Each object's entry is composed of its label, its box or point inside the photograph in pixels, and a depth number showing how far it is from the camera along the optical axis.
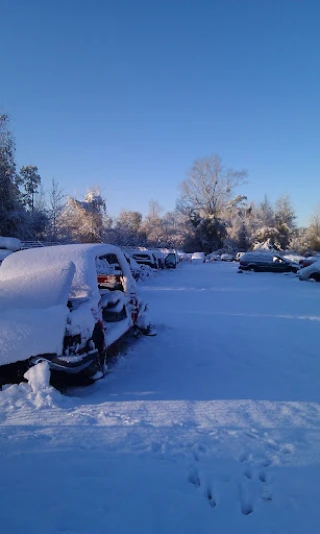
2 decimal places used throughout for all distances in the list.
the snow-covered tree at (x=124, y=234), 38.59
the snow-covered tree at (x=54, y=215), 24.60
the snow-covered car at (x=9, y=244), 13.33
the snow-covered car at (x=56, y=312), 3.38
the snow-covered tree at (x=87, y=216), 34.59
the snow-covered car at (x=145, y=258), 23.78
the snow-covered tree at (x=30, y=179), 33.61
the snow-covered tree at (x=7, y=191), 19.77
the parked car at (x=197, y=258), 42.16
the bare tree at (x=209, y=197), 57.31
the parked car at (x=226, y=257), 49.47
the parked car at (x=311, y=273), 18.09
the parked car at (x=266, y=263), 25.11
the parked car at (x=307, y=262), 22.41
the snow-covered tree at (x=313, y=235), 46.97
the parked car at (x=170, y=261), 29.39
